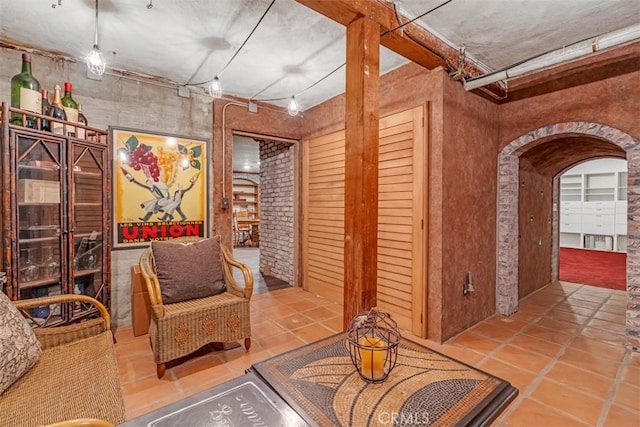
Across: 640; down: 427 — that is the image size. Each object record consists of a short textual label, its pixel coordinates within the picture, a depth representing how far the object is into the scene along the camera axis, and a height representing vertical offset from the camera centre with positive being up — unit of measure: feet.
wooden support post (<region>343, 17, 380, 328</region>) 6.21 +0.97
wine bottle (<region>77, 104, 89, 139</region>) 8.22 +2.41
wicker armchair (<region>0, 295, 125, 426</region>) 3.60 -2.41
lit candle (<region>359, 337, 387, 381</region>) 3.59 -1.83
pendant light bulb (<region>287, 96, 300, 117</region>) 10.56 +3.48
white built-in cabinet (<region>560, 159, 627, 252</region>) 24.21 +0.19
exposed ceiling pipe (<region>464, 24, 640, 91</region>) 6.27 +3.65
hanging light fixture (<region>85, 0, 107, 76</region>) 6.54 +3.16
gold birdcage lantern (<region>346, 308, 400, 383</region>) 3.61 -1.75
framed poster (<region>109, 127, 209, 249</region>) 9.83 +0.69
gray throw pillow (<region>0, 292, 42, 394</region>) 3.93 -1.95
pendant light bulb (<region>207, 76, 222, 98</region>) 8.76 +3.45
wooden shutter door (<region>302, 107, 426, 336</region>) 9.15 -0.26
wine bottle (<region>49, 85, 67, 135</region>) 7.60 +2.37
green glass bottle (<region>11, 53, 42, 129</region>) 6.93 +2.62
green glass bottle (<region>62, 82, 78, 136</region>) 7.99 +2.63
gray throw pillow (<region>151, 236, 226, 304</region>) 7.69 -1.65
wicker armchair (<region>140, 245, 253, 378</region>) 6.79 -2.70
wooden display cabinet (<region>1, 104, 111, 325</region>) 6.40 -0.25
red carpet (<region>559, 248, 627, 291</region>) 15.52 -3.60
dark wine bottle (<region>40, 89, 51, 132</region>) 7.30 +2.36
